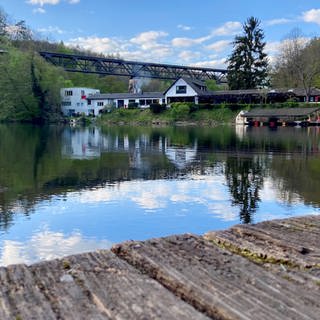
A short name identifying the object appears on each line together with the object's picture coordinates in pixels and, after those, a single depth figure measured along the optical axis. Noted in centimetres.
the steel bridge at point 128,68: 8612
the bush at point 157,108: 7194
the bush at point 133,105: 7872
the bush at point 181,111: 6906
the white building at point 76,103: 8512
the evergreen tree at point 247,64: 7862
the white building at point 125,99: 7988
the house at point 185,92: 7488
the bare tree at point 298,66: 7012
